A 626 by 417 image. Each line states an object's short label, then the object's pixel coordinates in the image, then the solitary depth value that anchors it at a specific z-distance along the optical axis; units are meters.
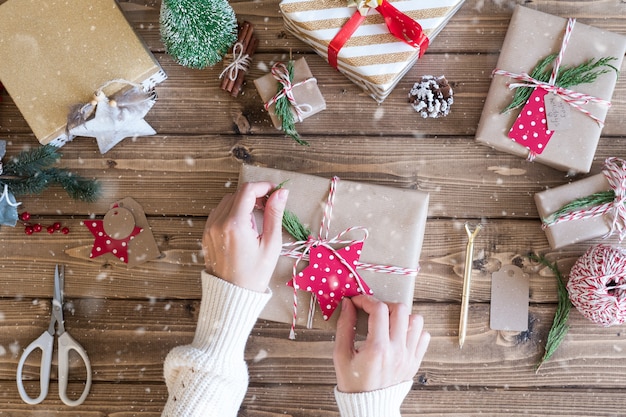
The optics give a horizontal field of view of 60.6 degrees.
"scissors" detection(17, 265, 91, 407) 1.40
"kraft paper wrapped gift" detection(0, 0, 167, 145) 1.33
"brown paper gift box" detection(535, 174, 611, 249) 1.32
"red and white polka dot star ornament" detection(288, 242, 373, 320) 1.25
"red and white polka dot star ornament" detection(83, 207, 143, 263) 1.42
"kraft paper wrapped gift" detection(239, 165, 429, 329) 1.27
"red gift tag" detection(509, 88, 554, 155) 1.32
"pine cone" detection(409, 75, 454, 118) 1.38
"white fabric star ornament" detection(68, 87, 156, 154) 1.30
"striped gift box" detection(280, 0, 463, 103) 1.28
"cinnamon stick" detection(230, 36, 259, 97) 1.41
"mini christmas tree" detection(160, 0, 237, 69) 1.20
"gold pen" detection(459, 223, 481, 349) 1.37
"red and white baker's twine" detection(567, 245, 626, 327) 1.22
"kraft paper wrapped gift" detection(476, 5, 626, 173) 1.32
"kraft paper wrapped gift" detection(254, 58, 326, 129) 1.38
